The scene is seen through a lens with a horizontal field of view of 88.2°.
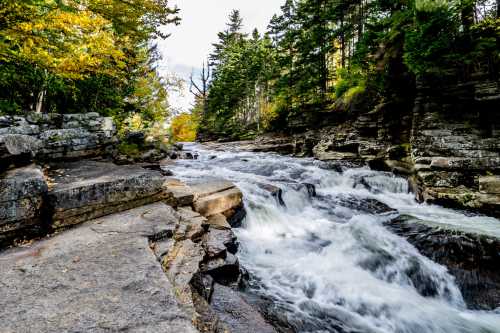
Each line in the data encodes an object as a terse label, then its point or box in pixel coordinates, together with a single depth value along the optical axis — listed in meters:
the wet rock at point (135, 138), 14.43
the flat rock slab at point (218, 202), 6.56
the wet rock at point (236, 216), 7.15
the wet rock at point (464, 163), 8.22
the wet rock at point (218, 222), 5.83
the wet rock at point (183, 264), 2.84
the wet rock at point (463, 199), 7.29
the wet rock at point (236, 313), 3.05
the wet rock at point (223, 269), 4.08
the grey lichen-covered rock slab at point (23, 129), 7.13
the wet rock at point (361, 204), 8.92
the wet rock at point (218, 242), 4.42
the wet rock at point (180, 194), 5.99
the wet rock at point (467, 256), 4.80
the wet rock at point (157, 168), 10.87
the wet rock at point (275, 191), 9.01
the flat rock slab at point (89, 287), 2.06
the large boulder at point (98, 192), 4.29
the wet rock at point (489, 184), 7.47
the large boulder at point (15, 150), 4.49
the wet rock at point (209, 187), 7.08
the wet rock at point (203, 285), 3.27
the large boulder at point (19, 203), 3.64
